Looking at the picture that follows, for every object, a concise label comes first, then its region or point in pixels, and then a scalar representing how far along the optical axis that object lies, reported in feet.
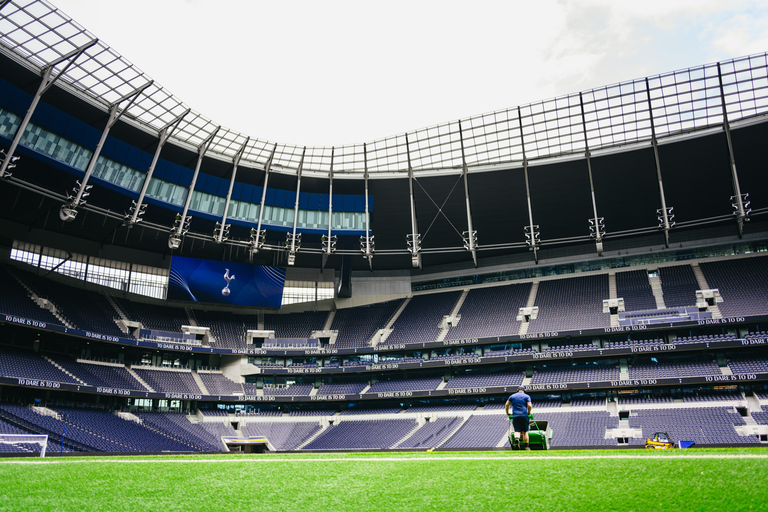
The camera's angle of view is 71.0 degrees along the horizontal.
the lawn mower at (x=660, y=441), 100.28
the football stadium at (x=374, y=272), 130.62
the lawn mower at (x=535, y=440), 45.96
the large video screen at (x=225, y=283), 176.76
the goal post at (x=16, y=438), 100.50
